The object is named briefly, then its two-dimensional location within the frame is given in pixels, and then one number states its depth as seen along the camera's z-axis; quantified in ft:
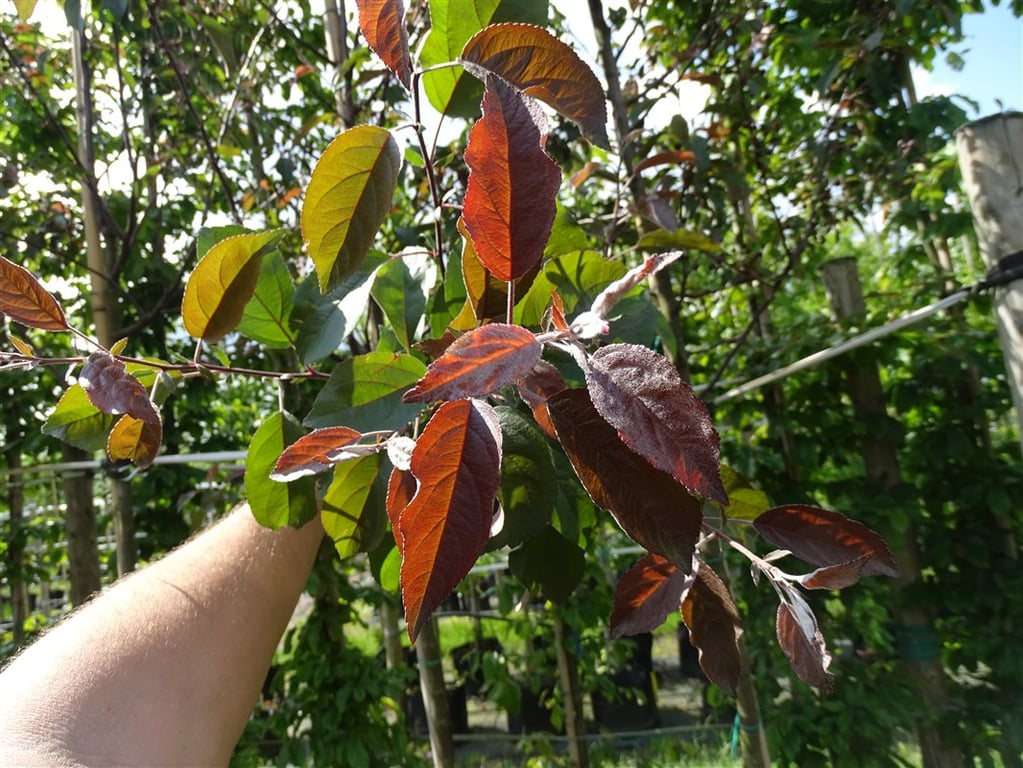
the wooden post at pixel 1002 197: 5.07
